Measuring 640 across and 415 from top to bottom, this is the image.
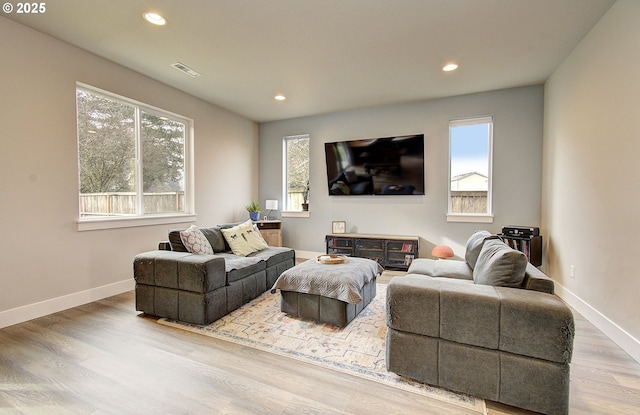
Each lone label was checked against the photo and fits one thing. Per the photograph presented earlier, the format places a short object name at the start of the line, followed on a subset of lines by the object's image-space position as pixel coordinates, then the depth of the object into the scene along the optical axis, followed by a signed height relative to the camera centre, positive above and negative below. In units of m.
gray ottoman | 2.48 -0.83
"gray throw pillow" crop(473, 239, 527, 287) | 1.76 -0.44
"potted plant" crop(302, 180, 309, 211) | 5.59 +0.05
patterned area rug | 1.78 -1.15
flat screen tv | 4.68 +0.61
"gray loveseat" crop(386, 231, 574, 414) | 1.46 -0.75
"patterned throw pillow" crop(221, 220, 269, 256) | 3.50 -0.51
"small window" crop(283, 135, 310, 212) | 5.62 +0.57
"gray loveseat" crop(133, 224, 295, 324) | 2.53 -0.81
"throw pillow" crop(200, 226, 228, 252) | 3.46 -0.48
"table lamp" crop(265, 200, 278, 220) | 5.62 -0.09
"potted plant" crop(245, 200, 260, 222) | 5.35 -0.23
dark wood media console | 4.48 -0.78
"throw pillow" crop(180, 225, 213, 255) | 3.03 -0.46
